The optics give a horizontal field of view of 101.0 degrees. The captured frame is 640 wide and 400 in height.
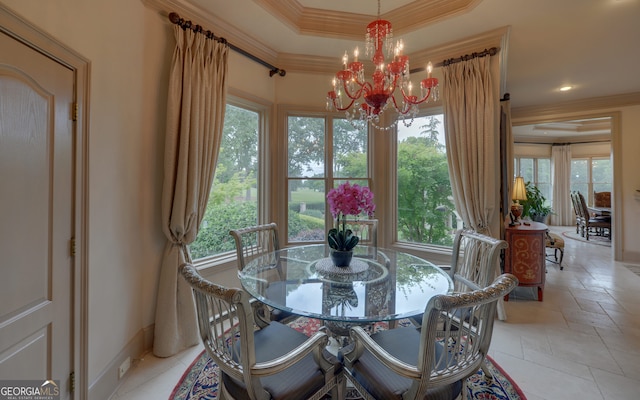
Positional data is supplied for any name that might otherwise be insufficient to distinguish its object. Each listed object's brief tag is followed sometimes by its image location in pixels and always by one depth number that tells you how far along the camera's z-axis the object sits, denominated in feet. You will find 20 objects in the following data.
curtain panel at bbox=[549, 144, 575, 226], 27.09
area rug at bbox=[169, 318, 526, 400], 5.65
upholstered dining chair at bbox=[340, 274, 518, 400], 3.24
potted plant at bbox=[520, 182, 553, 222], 14.59
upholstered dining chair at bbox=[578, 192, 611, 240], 20.75
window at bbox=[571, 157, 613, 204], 26.27
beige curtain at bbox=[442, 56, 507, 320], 8.68
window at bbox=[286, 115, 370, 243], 10.92
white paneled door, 3.63
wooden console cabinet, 10.19
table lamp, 13.60
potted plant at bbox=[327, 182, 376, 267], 5.94
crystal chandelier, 6.03
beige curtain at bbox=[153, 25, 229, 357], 6.94
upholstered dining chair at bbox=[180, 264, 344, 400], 3.40
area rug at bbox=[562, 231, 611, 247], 20.03
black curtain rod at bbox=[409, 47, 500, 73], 8.67
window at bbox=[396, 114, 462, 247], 10.71
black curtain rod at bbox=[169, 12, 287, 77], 7.06
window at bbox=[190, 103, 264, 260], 8.86
